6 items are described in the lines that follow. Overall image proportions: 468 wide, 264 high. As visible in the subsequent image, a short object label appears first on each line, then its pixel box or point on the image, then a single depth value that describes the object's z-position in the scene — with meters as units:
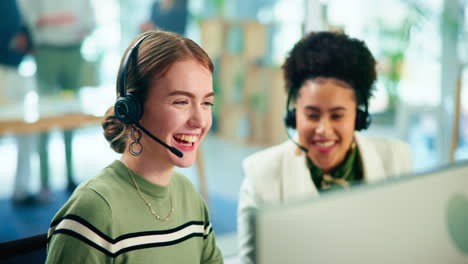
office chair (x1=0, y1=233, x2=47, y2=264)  1.01
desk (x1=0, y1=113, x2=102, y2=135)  2.54
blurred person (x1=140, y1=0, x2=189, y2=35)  3.29
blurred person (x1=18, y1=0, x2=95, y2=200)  3.07
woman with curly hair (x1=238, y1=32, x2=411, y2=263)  1.39
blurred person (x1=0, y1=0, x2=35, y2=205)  2.98
